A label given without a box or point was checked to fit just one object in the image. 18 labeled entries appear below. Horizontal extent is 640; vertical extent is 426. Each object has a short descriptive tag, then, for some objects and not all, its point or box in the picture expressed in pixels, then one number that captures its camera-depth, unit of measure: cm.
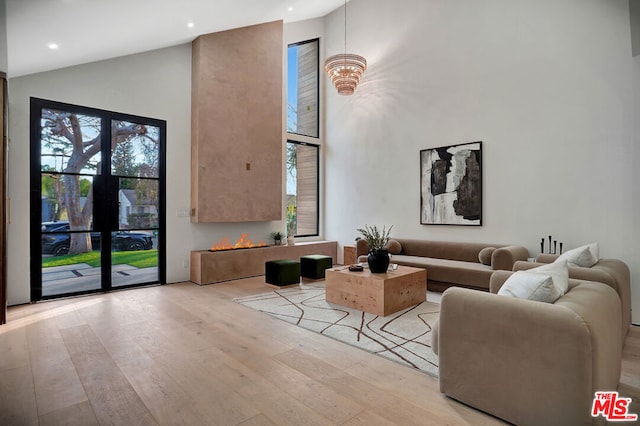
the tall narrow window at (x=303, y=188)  798
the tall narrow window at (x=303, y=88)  798
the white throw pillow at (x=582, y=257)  362
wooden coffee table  414
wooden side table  746
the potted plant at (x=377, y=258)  448
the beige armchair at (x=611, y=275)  313
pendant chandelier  593
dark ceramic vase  447
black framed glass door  476
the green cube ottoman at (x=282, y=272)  562
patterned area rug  309
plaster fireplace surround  602
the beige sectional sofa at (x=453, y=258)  473
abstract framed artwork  566
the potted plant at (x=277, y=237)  725
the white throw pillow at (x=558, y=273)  230
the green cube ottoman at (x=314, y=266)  607
